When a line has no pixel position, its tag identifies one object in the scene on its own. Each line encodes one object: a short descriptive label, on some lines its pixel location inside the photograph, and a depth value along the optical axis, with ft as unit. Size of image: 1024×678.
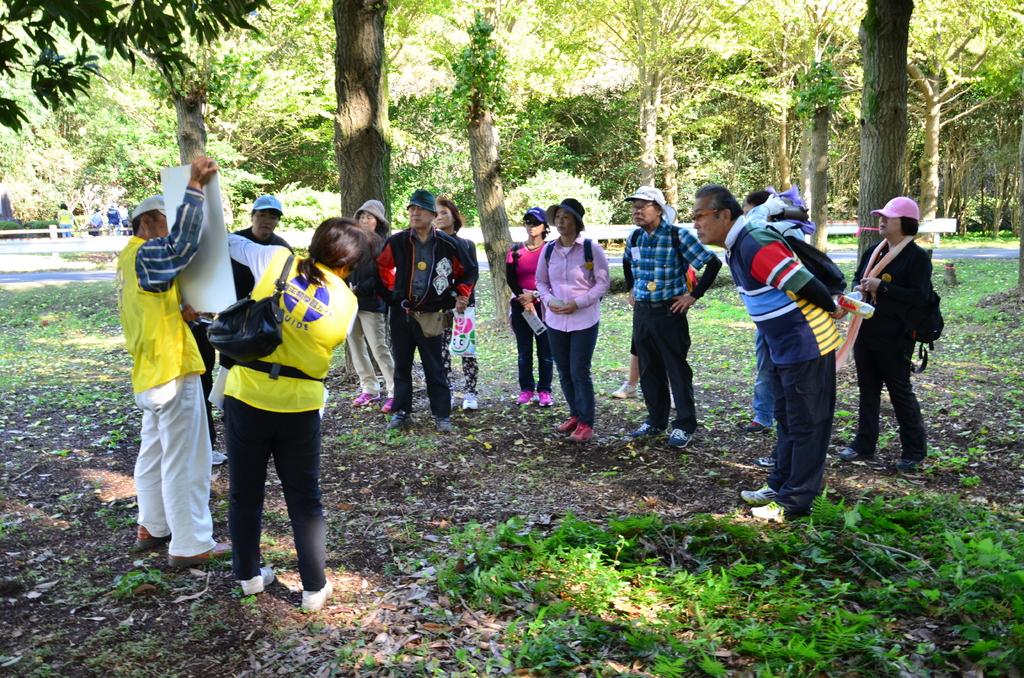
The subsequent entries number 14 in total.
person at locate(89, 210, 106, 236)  109.58
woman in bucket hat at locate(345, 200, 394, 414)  26.45
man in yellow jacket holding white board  14.19
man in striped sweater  15.08
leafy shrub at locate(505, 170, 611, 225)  81.97
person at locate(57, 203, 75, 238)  104.93
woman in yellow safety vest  12.28
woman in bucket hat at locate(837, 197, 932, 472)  18.72
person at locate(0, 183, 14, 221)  124.35
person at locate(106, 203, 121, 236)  107.86
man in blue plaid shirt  21.22
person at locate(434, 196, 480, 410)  25.31
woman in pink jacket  22.45
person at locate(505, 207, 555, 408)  26.30
